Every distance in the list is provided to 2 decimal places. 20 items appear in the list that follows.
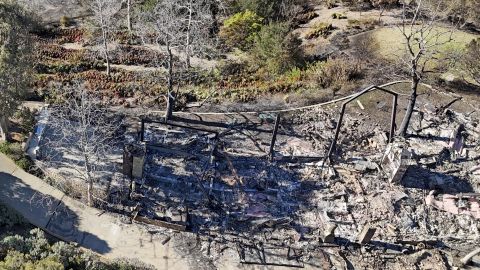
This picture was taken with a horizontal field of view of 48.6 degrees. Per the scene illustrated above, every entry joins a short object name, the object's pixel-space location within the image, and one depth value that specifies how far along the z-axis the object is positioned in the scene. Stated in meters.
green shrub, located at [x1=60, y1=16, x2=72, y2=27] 36.51
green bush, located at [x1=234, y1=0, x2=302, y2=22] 35.75
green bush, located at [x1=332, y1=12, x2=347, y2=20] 37.81
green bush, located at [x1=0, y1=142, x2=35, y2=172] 25.45
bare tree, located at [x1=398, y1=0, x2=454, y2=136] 25.84
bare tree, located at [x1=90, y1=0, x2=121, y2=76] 30.52
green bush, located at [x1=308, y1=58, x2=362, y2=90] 31.69
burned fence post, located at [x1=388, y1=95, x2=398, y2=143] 26.50
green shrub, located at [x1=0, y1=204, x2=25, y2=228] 23.02
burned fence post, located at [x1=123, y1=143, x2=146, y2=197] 23.80
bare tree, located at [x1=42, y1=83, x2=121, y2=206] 24.96
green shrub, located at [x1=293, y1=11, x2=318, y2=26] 37.69
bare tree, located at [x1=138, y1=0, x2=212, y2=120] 27.77
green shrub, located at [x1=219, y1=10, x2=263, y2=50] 34.88
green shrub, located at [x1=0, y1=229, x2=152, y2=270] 20.39
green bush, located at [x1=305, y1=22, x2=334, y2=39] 36.28
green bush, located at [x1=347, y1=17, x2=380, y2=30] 36.66
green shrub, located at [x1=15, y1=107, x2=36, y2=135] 27.27
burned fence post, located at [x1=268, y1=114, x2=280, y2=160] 25.66
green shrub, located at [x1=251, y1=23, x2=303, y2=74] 32.06
